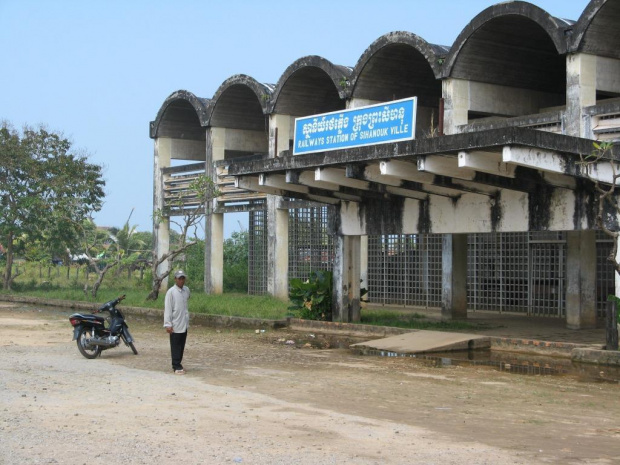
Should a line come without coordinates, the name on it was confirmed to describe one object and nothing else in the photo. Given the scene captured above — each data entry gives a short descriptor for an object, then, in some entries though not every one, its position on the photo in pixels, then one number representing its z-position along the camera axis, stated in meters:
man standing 12.22
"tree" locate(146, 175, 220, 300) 25.78
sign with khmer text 15.25
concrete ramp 15.14
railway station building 14.68
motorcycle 13.86
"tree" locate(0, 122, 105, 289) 30.50
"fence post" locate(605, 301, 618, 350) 13.60
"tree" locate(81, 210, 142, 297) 42.16
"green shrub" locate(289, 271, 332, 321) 19.58
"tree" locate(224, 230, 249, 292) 31.11
